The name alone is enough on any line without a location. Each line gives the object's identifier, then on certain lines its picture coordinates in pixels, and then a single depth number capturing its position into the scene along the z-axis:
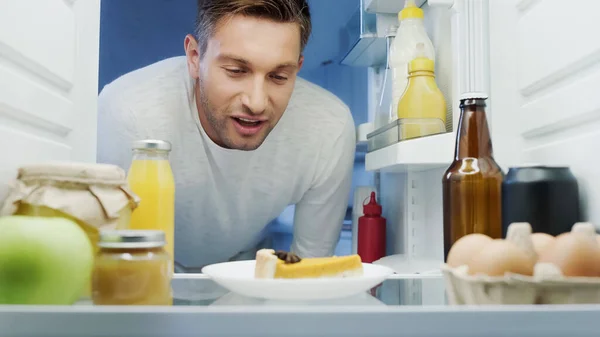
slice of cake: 0.64
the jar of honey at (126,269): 0.53
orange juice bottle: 0.76
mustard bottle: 1.09
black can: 0.71
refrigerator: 0.42
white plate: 0.58
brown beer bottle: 0.74
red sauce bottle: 1.59
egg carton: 0.49
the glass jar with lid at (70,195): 0.62
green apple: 0.53
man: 1.45
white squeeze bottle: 1.22
